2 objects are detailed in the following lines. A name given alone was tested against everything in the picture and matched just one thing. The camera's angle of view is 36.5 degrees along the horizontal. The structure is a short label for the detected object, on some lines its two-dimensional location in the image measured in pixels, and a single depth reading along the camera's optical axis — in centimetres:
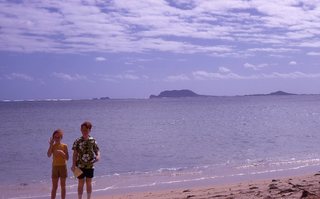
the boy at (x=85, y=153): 848
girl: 866
